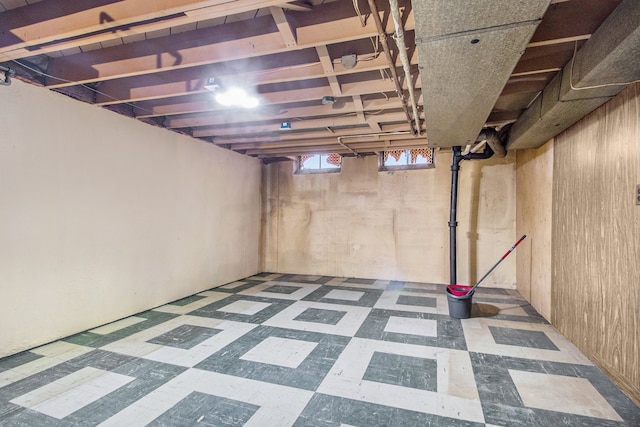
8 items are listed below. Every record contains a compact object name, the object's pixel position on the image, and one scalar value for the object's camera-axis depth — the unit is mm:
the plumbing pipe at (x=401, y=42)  1515
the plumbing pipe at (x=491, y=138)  3793
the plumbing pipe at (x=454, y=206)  4234
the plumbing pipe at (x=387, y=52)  1690
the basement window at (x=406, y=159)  5539
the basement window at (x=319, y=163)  6152
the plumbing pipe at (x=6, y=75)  2509
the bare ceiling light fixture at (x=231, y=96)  2711
